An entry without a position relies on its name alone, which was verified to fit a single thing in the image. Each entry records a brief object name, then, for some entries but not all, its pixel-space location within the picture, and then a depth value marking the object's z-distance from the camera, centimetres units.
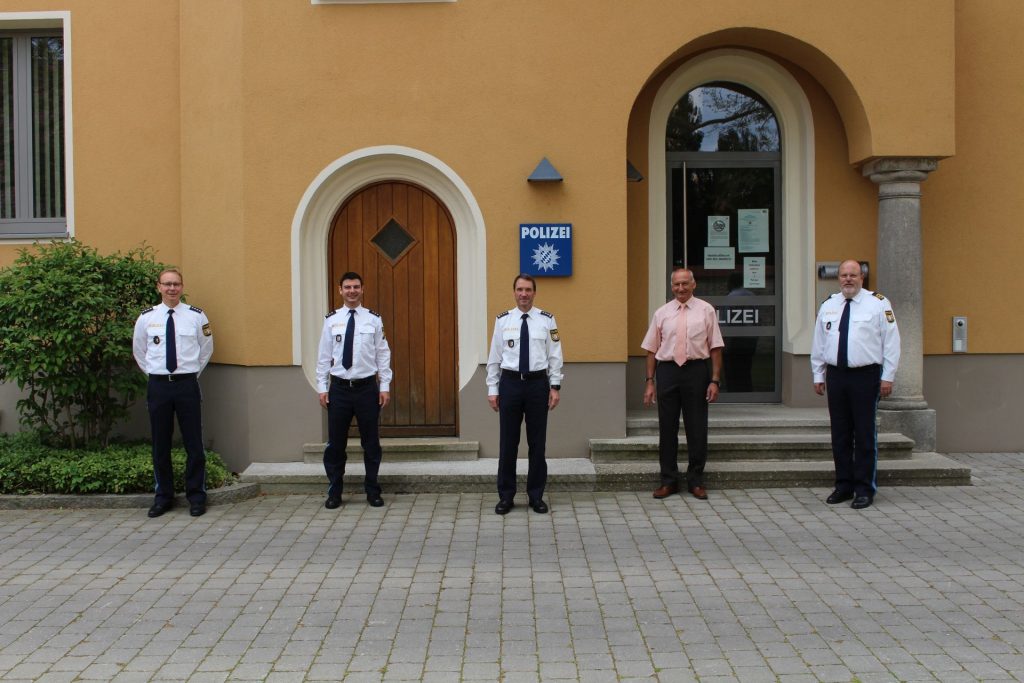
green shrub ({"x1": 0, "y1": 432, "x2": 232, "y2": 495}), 820
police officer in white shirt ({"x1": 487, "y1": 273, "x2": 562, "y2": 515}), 776
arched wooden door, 923
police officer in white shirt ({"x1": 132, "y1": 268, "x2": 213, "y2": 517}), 786
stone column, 932
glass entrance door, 1018
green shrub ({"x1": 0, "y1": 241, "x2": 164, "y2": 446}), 813
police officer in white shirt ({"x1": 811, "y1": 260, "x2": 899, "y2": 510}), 785
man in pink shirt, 811
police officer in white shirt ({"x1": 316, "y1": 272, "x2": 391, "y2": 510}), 798
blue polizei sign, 895
